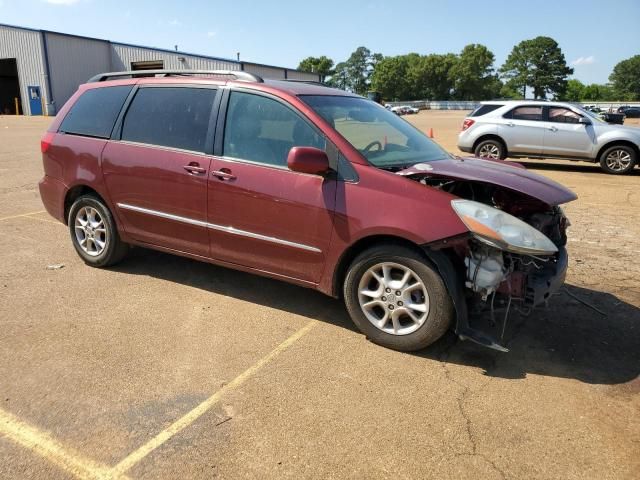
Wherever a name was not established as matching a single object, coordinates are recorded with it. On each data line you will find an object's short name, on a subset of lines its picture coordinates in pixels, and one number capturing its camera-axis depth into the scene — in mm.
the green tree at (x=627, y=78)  137250
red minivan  3359
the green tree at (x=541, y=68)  139750
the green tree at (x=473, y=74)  130875
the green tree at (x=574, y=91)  140250
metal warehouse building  37156
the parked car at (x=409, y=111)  69481
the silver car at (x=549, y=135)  12289
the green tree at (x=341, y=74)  162738
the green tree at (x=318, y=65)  151875
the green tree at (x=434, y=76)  132250
